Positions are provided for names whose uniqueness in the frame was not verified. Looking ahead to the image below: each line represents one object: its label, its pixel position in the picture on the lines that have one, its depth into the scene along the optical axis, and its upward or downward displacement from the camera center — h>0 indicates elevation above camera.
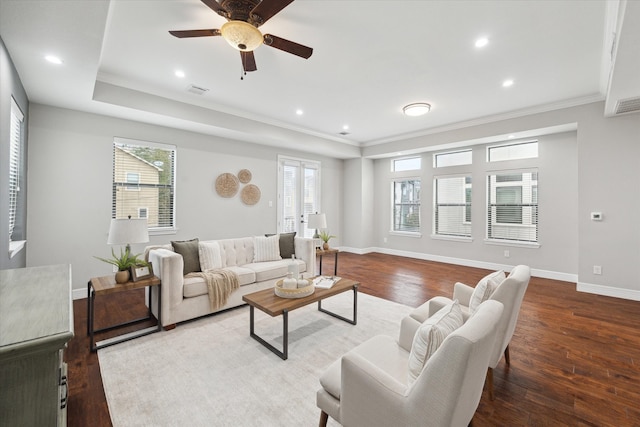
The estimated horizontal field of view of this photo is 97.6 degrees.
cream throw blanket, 3.24 -0.83
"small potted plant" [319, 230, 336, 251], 5.21 -0.47
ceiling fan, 2.07 +1.49
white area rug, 1.80 -1.26
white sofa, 2.96 -0.76
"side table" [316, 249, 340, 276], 4.90 -0.67
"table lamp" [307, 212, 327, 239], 5.04 -0.12
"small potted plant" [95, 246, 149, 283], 2.76 -0.53
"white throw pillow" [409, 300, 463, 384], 1.22 -0.55
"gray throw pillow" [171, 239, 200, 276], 3.43 -0.51
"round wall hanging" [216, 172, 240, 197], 5.42 +0.57
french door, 6.59 +0.53
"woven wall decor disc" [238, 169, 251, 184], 5.77 +0.79
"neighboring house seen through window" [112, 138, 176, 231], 4.39 +0.51
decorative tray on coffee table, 2.68 -0.75
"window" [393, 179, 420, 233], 7.27 +0.25
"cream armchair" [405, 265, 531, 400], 1.81 -0.65
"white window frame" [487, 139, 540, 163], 5.33 +1.41
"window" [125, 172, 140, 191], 4.48 +0.53
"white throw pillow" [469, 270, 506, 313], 1.88 -0.51
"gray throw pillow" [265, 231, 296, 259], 4.50 -0.52
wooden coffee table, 2.42 -0.82
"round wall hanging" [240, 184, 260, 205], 5.82 +0.41
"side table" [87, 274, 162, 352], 2.58 -0.81
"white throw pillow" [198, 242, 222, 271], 3.55 -0.54
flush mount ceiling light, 4.50 +1.73
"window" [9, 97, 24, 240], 2.95 +0.62
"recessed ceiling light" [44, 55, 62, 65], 2.61 +1.46
